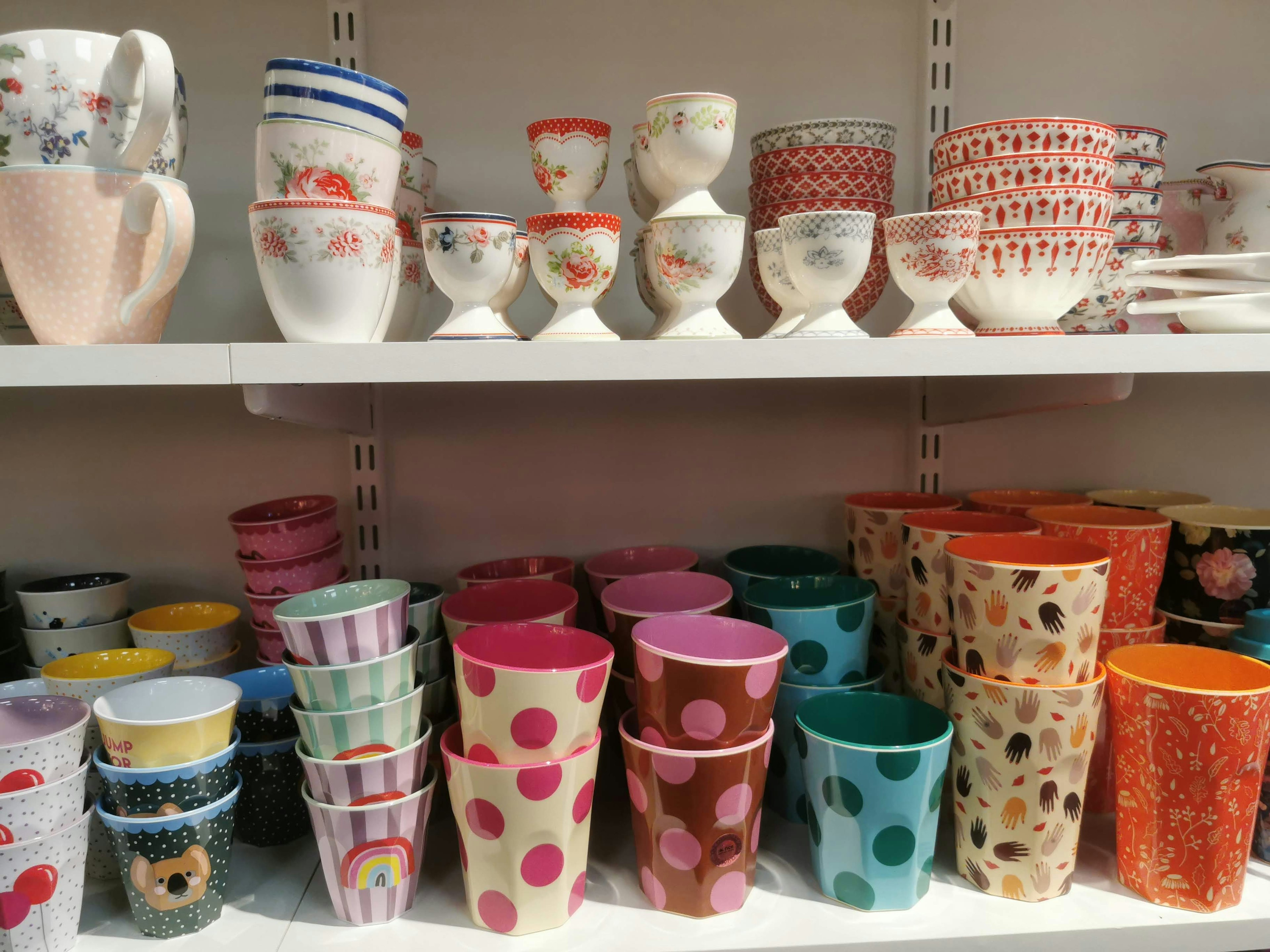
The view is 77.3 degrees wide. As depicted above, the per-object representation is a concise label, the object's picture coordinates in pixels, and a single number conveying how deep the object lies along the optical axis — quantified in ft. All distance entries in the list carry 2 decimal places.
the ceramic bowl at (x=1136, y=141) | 2.92
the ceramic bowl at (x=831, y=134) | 2.90
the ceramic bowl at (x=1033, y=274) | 2.43
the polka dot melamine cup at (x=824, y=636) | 2.61
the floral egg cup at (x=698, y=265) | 2.38
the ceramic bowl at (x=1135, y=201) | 2.93
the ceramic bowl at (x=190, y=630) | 2.86
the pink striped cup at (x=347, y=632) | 2.19
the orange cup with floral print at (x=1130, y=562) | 2.60
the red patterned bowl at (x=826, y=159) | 2.90
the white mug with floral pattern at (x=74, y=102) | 2.08
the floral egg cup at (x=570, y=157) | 2.62
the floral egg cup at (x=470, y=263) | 2.31
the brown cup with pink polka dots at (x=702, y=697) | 2.14
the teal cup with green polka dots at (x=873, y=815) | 2.17
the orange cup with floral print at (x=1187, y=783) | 2.10
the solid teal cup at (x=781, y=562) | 3.39
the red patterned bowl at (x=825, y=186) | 2.92
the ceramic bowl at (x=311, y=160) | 2.16
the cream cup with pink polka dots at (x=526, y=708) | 2.09
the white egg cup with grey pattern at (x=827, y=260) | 2.28
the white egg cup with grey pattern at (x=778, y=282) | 2.54
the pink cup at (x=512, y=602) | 2.80
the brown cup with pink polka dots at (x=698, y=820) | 2.17
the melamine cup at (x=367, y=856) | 2.22
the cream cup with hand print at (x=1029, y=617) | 2.17
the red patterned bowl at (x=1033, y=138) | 2.48
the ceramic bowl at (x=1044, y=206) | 2.46
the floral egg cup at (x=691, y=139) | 2.42
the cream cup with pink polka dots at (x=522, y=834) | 2.11
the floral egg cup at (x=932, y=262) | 2.31
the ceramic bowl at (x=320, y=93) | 2.14
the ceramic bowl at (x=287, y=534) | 2.85
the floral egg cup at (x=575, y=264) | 2.34
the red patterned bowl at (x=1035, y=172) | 2.48
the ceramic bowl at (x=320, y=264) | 2.08
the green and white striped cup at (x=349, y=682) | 2.22
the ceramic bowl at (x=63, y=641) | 2.92
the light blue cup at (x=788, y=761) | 2.60
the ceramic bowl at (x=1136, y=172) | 2.92
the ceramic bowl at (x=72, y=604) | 2.95
